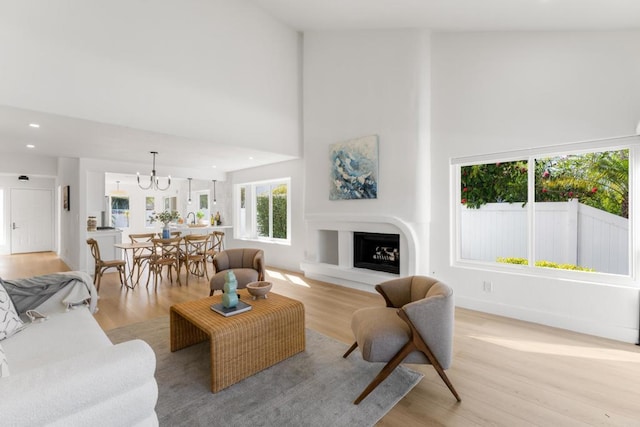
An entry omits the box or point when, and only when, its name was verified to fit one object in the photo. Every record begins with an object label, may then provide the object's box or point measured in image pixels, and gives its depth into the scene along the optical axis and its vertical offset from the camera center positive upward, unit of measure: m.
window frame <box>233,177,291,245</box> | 7.09 +0.04
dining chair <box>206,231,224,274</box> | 6.11 -0.62
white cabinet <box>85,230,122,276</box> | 5.84 -0.63
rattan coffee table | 2.14 -0.98
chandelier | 5.22 +1.04
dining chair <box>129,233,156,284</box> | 5.29 -0.81
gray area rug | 1.85 -1.28
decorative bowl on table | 2.75 -0.72
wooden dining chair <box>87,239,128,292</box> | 4.76 -0.83
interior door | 8.47 -0.21
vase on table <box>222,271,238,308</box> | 2.51 -0.68
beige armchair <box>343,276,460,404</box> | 1.98 -0.87
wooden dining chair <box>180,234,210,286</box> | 5.49 -0.81
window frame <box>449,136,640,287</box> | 2.93 +0.03
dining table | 4.99 -0.61
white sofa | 0.96 -0.64
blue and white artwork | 4.60 +0.70
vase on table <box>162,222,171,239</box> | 5.66 -0.39
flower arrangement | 6.52 -0.10
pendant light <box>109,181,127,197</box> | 10.19 +0.72
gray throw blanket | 2.31 -0.61
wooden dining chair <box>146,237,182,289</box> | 5.20 -0.83
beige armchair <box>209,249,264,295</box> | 3.91 -0.73
